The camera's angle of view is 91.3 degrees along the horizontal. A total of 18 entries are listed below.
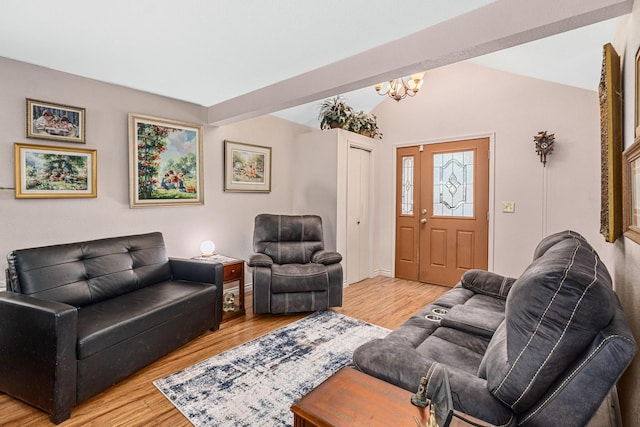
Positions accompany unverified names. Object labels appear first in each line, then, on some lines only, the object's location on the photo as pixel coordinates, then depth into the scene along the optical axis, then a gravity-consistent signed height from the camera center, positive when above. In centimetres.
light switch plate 379 +0
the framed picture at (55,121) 246 +70
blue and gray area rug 180 -117
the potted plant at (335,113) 421 +127
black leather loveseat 175 -72
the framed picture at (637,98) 127 +45
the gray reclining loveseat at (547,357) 91 -47
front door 410 -5
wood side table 314 -75
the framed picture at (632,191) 122 +7
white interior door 438 -10
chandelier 324 +128
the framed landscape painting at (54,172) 243 +29
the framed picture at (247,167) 384 +51
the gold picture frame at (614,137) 160 +37
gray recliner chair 315 -65
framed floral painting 306 +46
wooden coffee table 97 -66
